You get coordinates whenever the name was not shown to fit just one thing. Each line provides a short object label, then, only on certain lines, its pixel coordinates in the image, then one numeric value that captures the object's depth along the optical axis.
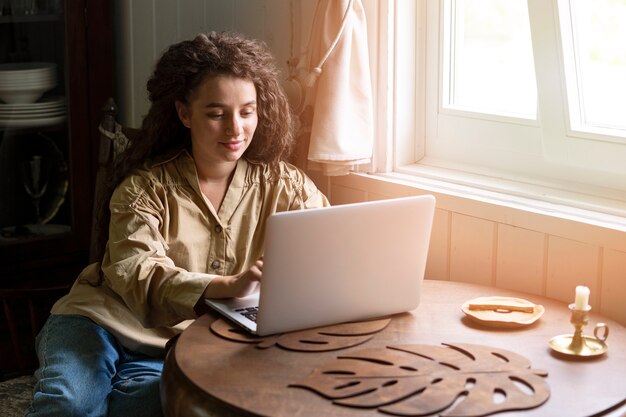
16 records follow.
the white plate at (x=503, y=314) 1.73
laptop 1.61
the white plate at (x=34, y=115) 2.68
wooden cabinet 2.68
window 2.06
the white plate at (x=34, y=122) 2.69
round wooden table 1.40
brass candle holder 1.60
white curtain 2.26
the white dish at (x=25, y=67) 2.65
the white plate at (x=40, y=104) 2.68
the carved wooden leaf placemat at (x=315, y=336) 1.62
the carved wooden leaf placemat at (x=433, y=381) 1.40
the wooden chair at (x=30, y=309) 2.21
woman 1.89
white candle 1.59
